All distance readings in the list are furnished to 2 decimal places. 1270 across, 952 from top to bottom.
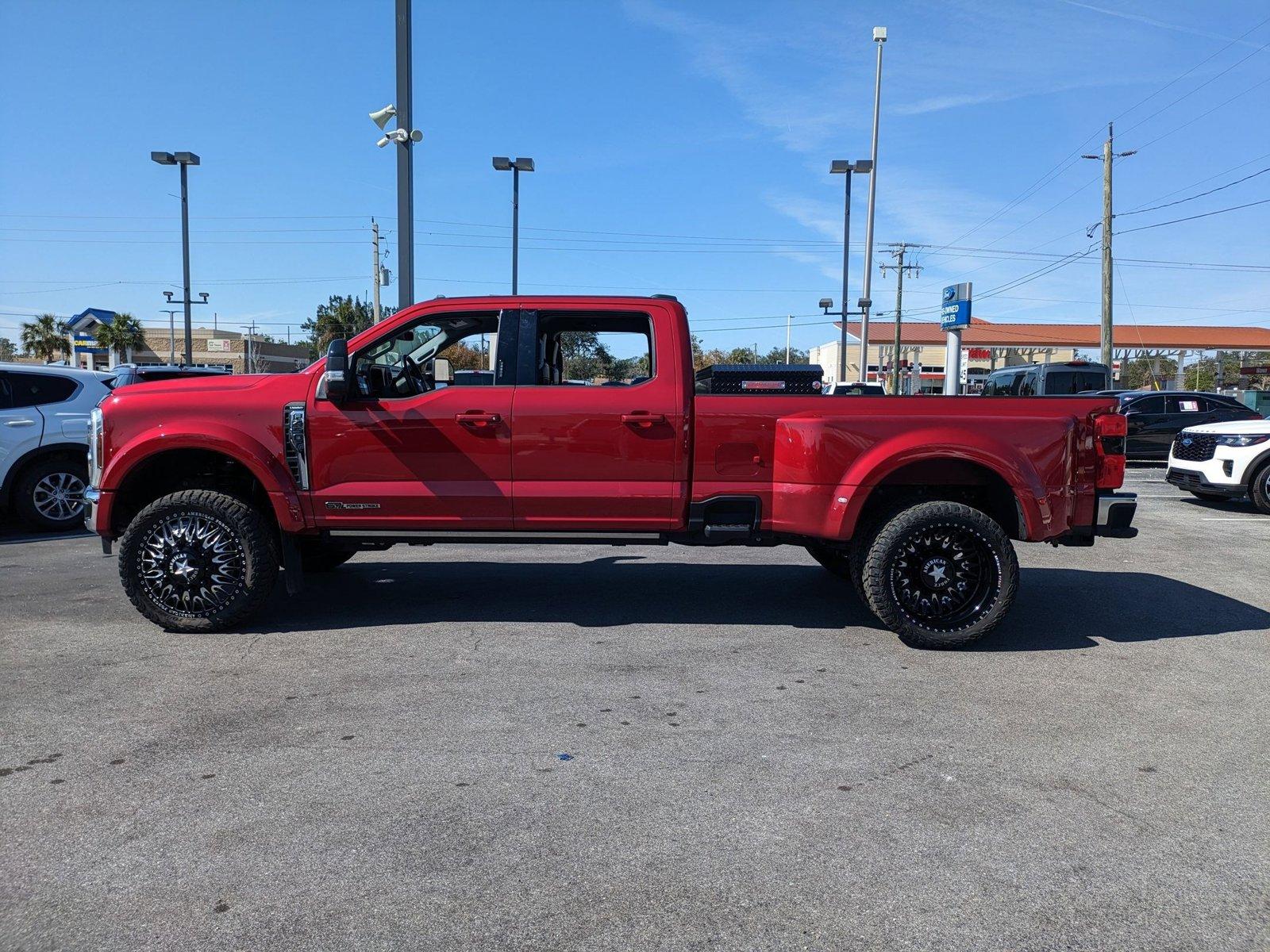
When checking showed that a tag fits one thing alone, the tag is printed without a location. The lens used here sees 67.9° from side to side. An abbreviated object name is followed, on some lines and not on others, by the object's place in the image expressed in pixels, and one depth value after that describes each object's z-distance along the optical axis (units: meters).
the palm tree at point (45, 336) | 64.44
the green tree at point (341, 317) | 60.11
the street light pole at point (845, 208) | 29.41
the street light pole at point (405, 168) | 11.39
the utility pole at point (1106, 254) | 31.47
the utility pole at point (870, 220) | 30.38
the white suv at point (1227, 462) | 11.74
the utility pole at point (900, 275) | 55.47
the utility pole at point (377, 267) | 46.43
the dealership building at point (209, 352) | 60.31
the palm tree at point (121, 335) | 62.16
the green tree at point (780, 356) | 78.75
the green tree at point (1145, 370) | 69.56
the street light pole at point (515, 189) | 26.80
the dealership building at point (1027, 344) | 66.56
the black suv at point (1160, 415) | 18.88
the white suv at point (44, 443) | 9.63
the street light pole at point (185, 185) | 30.66
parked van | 24.39
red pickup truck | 5.56
